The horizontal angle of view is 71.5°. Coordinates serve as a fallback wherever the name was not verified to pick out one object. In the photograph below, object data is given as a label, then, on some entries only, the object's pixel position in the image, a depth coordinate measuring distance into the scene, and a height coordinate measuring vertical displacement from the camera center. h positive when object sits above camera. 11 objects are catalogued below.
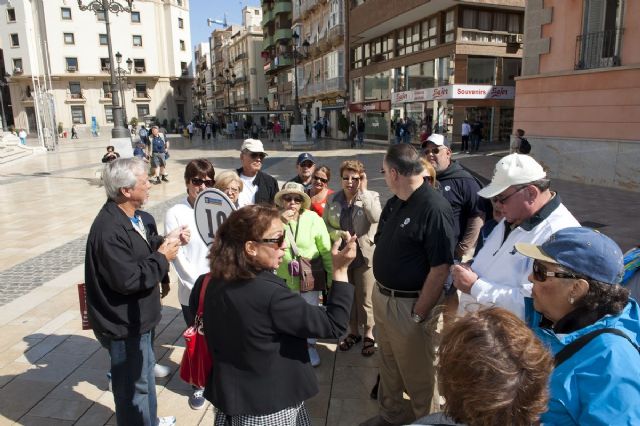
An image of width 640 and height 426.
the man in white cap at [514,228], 2.26 -0.56
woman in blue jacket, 1.35 -0.71
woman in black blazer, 1.94 -0.87
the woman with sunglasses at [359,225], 4.09 -0.92
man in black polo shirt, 2.70 -0.91
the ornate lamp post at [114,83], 15.65 +1.67
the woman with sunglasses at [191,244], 3.51 -0.91
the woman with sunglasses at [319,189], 4.53 -0.64
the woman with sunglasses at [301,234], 3.68 -0.89
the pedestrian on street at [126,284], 2.57 -0.90
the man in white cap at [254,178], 4.80 -0.56
